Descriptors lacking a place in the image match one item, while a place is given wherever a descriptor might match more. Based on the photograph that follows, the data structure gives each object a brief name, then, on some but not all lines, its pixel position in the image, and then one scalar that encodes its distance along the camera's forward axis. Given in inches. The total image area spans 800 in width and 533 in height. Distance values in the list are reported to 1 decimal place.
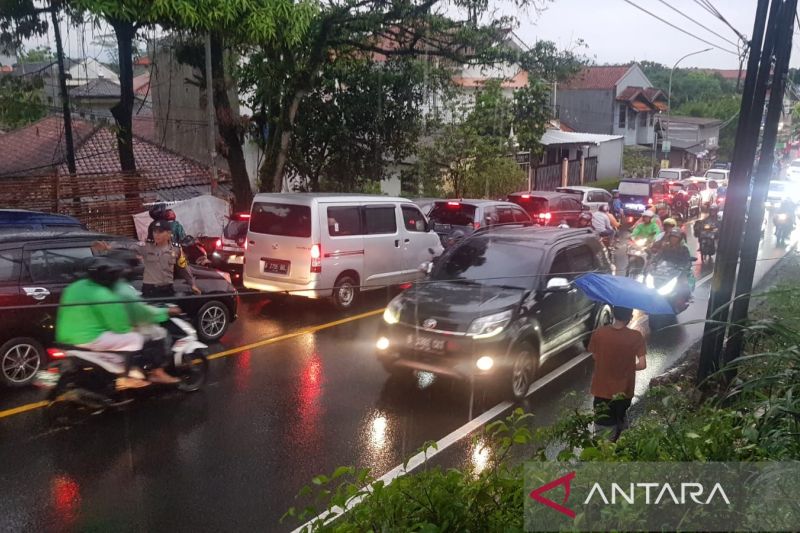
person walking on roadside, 240.4
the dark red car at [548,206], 794.2
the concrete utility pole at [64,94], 655.3
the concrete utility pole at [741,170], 288.8
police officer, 350.9
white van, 456.4
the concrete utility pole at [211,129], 660.3
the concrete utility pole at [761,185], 298.8
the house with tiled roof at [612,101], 1776.7
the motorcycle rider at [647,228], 545.3
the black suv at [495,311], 298.5
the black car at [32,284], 299.4
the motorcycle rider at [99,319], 260.2
